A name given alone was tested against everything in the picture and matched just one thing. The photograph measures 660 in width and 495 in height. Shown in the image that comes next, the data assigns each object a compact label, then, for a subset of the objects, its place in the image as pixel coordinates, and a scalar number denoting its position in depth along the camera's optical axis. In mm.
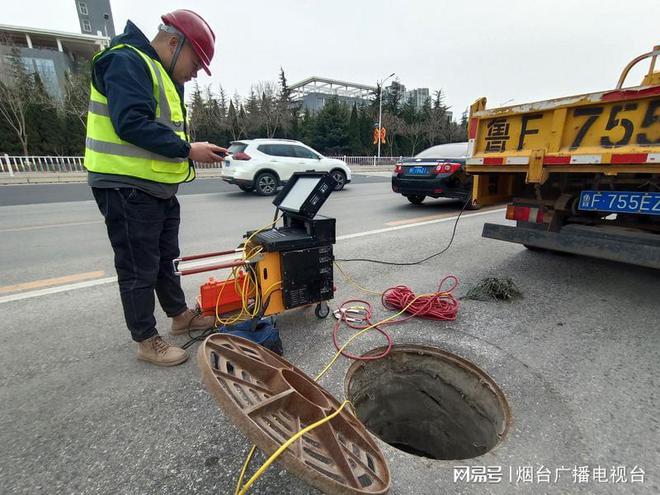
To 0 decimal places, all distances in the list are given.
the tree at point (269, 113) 30094
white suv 10094
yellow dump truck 2537
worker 1770
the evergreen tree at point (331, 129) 33688
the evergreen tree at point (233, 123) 30117
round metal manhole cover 1119
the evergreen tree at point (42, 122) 21344
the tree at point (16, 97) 19109
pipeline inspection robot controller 2375
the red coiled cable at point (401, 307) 2703
